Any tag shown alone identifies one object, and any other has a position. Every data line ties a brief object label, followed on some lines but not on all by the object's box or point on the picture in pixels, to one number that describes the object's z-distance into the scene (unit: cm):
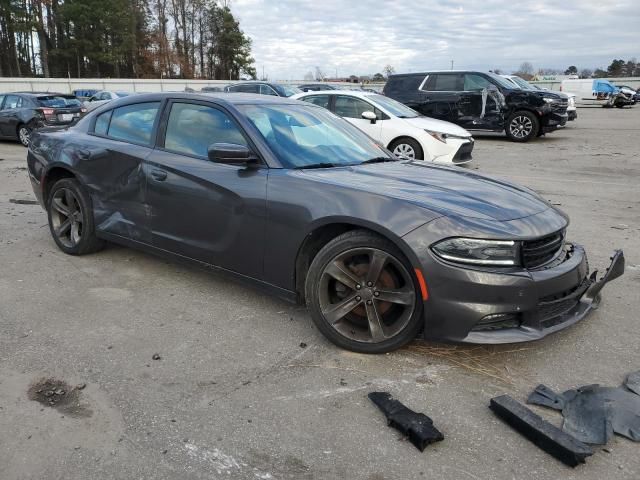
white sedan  1025
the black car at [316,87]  2162
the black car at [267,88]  1902
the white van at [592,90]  4100
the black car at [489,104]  1512
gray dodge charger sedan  295
